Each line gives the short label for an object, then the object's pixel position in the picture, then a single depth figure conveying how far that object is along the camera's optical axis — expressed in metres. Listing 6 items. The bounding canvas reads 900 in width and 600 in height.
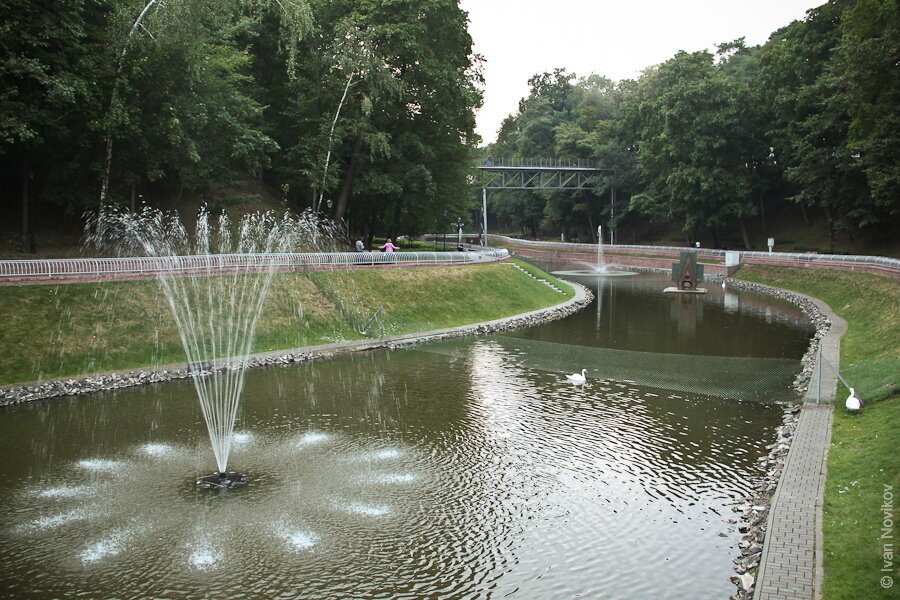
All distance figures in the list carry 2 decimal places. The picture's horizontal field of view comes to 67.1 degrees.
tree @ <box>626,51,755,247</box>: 69.56
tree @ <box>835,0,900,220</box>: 41.75
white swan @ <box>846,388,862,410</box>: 18.02
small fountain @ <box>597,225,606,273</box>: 86.56
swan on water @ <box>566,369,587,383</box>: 23.75
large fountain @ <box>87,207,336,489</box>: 22.36
